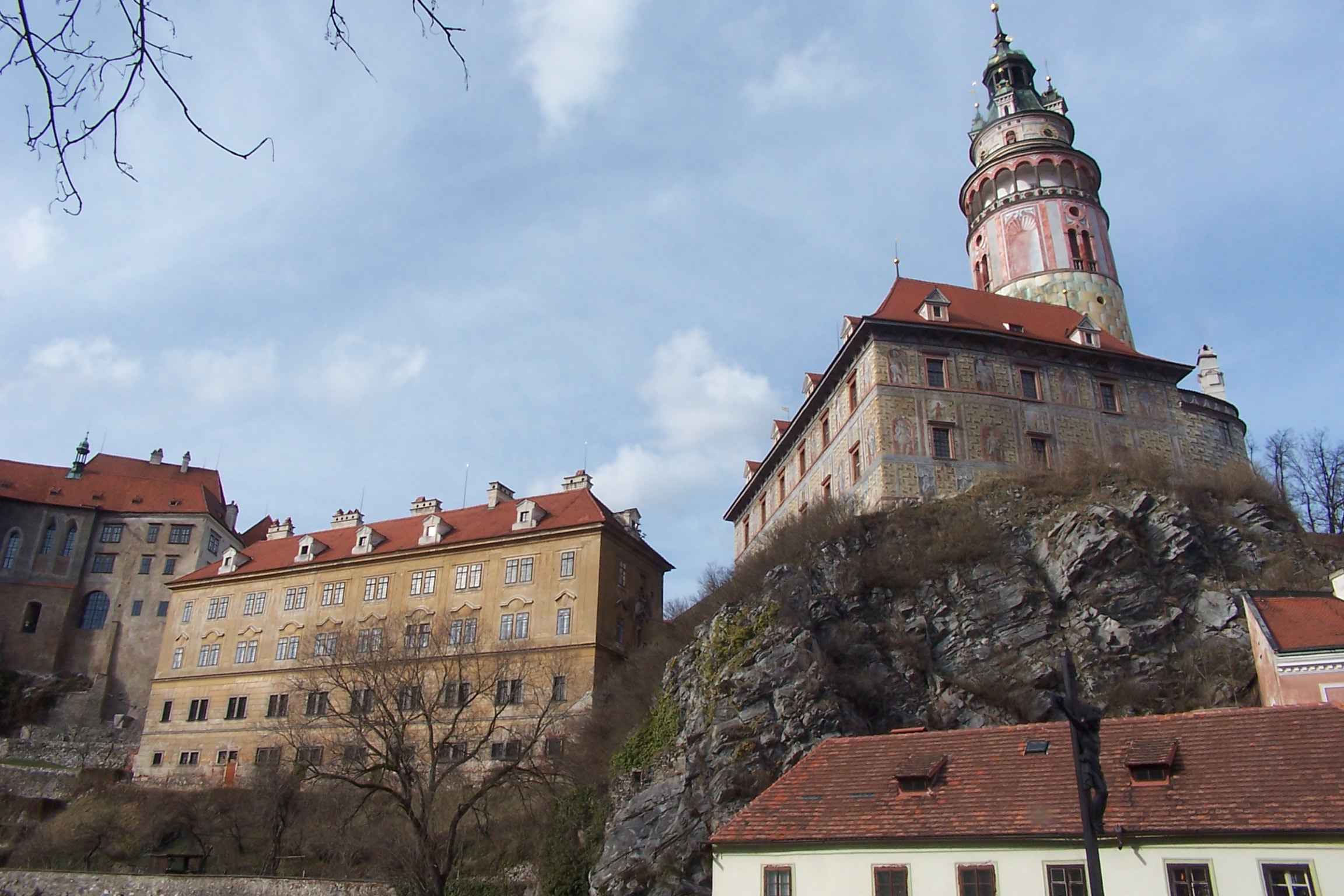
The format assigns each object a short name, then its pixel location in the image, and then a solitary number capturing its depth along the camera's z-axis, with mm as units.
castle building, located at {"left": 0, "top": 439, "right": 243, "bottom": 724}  55406
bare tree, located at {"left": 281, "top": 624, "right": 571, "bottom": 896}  28875
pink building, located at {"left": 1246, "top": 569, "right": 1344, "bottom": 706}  22969
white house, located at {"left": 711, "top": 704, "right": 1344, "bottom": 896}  16938
